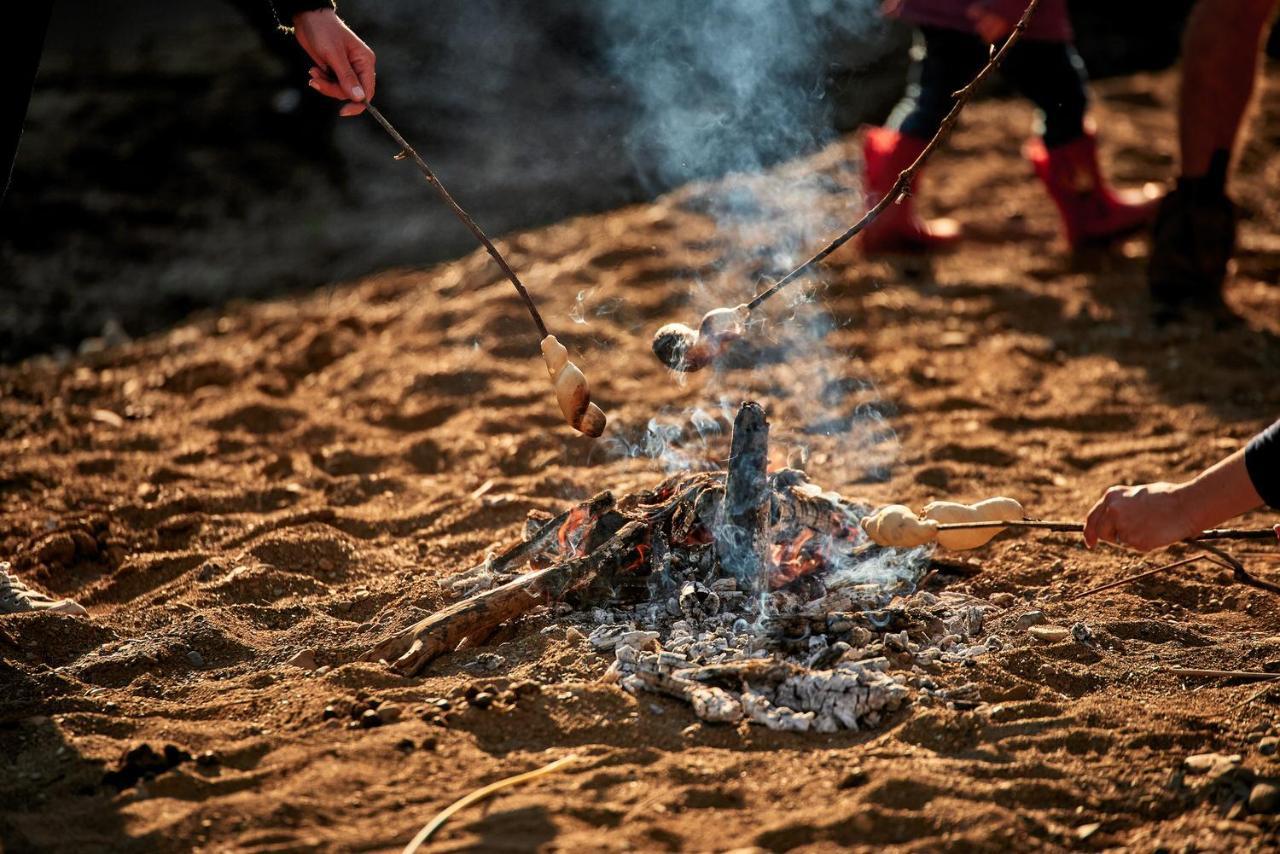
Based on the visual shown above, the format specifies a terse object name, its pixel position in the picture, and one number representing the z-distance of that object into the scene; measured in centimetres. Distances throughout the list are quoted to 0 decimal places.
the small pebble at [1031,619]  630
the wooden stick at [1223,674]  573
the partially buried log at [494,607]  599
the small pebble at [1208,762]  505
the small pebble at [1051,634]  615
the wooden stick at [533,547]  681
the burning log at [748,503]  645
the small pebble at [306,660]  601
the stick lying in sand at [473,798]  466
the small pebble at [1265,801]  485
